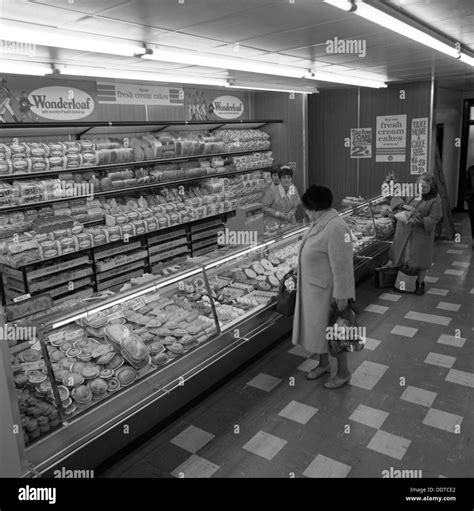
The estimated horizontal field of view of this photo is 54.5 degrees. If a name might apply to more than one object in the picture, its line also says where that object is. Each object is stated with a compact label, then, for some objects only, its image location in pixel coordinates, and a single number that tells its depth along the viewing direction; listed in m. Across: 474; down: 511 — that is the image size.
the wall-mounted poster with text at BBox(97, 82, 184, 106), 6.46
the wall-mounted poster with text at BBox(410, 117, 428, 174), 8.98
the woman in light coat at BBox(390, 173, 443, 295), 6.00
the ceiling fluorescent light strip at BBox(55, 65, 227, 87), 5.23
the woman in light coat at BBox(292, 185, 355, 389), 3.76
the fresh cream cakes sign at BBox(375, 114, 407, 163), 9.25
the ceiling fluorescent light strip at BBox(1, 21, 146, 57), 3.45
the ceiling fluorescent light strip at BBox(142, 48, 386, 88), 4.63
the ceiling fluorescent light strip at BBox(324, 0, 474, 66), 3.08
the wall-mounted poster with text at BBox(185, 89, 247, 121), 8.02
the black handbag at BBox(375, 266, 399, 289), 6.69
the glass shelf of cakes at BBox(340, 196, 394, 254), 6.80
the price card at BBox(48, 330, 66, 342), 3.26
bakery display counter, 2.96
